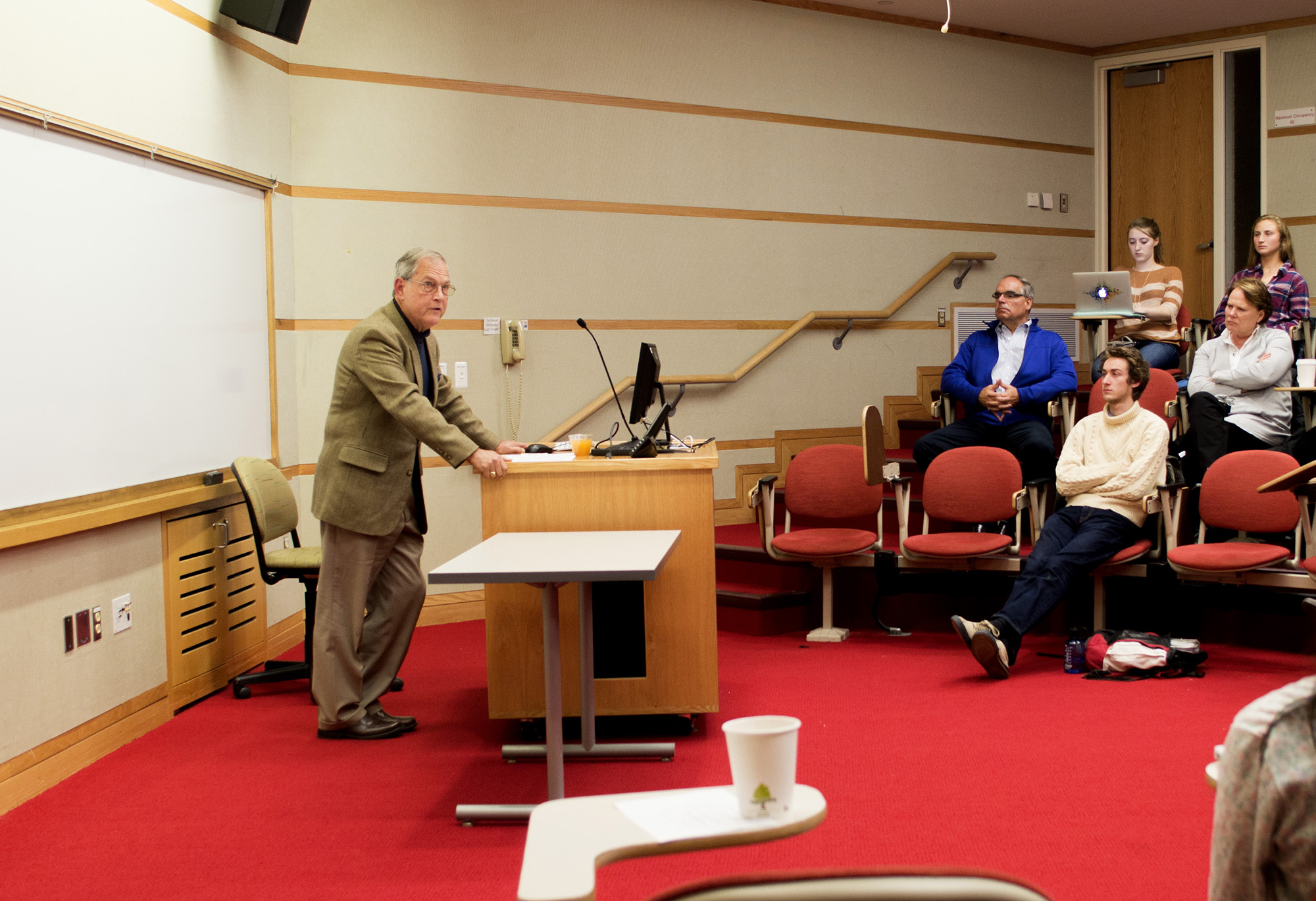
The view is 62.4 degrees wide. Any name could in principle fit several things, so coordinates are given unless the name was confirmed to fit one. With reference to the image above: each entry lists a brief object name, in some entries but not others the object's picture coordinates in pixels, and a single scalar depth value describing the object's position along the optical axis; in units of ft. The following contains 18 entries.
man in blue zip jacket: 17.74
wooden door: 25.44
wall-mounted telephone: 18.74
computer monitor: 12.35
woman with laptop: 19.97
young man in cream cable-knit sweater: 14.06
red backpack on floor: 13.48
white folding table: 8.50
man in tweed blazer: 11.71
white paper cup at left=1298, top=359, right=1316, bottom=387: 15.49
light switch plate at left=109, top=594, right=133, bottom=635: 12.30
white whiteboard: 10.83
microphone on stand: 12.03
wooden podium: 11.71
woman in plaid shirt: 18.44
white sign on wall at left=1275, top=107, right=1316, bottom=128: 23.72
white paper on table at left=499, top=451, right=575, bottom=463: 12.12
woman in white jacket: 16.16
